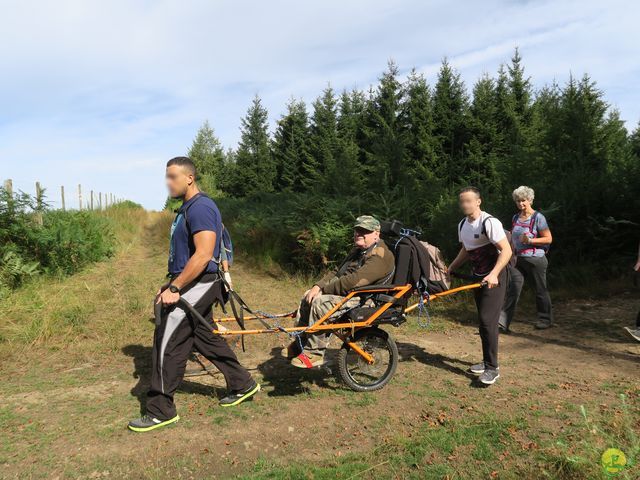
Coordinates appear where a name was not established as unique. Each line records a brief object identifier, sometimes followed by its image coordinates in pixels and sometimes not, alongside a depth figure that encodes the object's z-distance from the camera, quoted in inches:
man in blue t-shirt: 144.6
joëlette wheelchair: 169.2
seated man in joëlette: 170.2
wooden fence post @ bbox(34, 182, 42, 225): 355.9
